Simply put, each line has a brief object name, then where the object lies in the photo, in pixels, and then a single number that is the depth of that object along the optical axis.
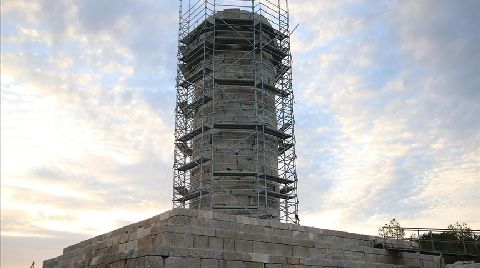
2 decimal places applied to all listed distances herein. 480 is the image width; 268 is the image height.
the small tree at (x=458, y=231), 19.57
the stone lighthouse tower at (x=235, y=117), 23.41
